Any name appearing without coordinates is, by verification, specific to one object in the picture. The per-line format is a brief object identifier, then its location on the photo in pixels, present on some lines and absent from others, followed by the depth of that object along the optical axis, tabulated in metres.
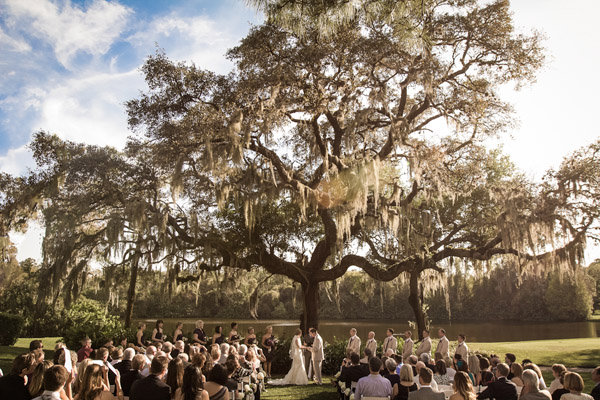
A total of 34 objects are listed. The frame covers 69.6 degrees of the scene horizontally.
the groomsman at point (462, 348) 10.66
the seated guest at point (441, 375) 6.89
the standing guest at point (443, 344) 10.91
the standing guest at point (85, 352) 8.79
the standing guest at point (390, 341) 11.64
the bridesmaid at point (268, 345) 12.38
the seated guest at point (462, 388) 4.62
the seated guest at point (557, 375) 6.01
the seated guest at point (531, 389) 5.04
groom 11.85
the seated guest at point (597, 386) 5.26
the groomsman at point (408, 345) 11.29
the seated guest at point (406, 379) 5.63
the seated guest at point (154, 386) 4.63
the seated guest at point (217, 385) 4.77
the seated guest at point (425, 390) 5.18
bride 11.76
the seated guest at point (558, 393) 5.42
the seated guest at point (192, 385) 4.33
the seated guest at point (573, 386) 4.92
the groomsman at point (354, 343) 11.79
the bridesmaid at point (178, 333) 11.55
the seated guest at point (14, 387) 4.70
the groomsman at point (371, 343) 11.60
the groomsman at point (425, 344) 11.01
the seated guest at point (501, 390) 5.80
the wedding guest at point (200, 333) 11.42
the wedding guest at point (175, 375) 4.79
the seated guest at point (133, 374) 5.90
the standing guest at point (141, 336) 11.09
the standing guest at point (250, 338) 11.86
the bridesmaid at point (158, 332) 11.42
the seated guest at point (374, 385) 6.05
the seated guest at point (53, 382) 4.35
